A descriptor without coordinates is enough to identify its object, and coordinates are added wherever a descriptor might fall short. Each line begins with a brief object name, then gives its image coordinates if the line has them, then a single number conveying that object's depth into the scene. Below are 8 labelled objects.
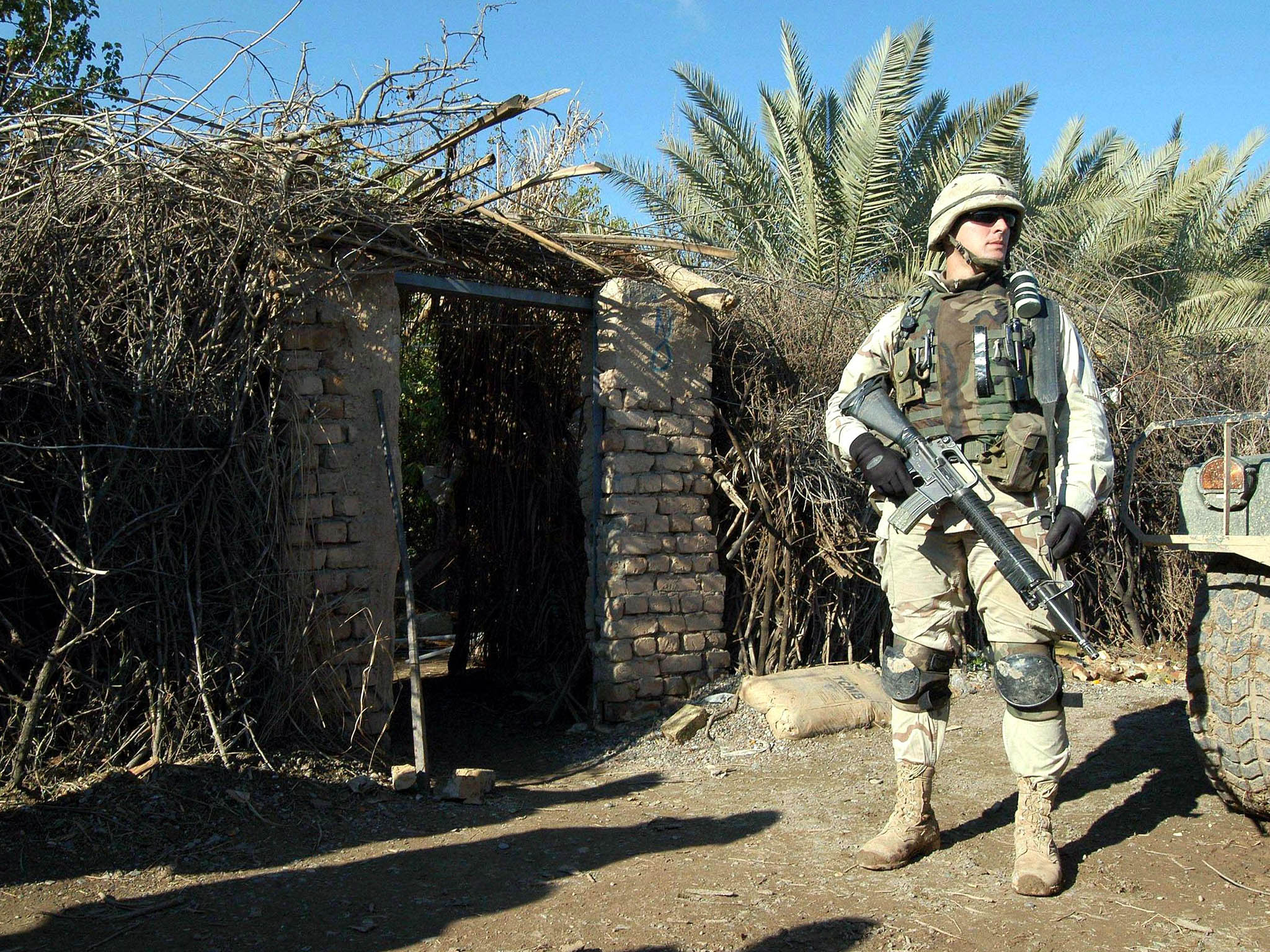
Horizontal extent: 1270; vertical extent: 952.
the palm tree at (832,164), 9.88
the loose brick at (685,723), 4.84
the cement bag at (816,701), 4.84
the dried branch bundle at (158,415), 3.65
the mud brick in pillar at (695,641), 5.33
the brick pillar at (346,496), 4.25
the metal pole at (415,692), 4.08
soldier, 3.06
